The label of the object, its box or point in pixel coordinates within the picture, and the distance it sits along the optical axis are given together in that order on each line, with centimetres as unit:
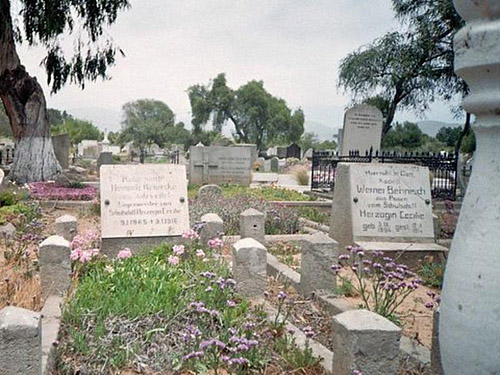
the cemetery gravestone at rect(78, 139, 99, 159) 4244
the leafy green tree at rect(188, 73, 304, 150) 6625
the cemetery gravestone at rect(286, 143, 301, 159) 4471
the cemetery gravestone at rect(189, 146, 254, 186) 1856
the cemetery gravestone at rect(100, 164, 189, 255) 629
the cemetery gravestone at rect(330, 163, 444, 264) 628
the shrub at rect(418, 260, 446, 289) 530
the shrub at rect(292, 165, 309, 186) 2186
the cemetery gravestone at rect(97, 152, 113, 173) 2489
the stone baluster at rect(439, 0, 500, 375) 99
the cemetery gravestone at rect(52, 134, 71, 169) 2355
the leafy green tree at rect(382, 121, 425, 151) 4700
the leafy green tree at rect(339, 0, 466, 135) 2005
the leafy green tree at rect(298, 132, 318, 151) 7671
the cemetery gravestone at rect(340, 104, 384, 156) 1800
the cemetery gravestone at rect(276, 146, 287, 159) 4581
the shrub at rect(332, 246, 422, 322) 369
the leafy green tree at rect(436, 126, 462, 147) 4856
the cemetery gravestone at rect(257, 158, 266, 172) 3274
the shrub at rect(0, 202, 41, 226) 850
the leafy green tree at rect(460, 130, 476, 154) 3172
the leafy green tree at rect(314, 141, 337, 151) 7248
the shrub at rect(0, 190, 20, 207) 1011
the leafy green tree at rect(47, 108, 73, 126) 8254
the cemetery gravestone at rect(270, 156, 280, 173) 3222
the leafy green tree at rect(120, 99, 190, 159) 6638
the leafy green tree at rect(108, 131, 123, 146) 7204
